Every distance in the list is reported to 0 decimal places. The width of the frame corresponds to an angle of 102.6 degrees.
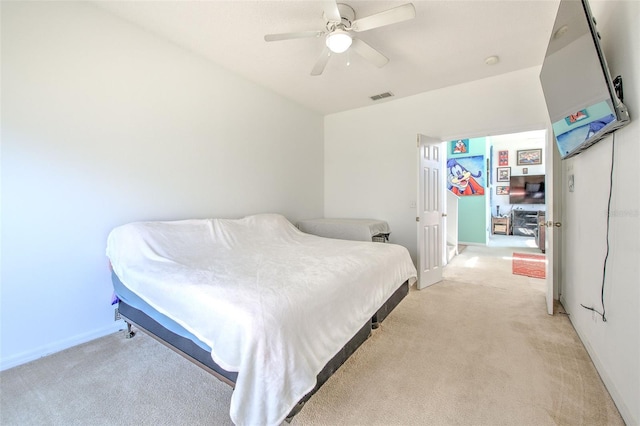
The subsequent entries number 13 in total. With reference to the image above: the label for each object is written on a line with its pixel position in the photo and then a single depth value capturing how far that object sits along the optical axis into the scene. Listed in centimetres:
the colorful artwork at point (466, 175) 661
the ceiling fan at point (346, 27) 182
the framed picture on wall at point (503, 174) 790
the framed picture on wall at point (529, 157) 751
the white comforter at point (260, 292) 111
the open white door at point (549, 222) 269
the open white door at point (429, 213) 355
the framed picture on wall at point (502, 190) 797
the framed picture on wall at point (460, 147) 675
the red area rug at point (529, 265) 412
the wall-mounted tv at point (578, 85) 141
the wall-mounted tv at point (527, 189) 730
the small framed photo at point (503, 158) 792
